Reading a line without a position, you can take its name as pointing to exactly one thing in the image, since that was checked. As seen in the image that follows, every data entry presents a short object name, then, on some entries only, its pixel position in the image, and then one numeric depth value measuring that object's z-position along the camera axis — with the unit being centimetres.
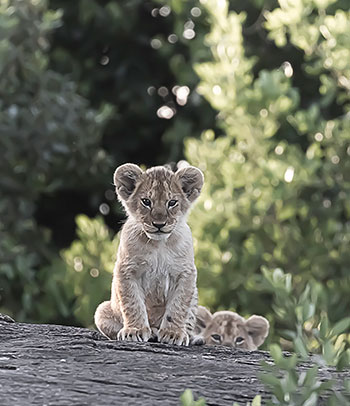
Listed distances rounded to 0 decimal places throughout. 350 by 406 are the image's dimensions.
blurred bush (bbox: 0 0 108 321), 2314
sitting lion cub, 1172
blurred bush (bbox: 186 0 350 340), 1987
